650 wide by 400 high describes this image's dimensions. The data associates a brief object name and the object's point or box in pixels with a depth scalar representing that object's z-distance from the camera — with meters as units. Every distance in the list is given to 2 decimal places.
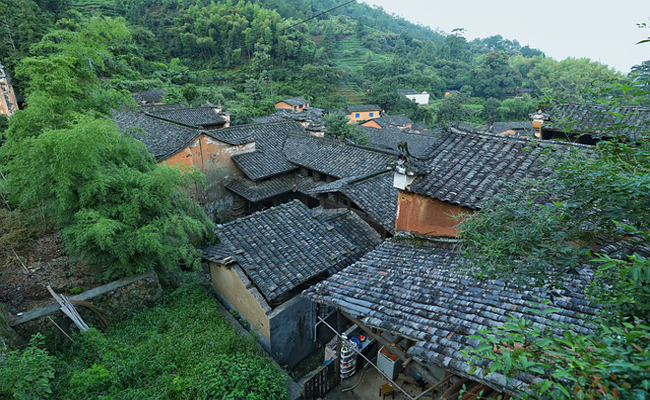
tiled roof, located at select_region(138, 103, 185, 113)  25.21
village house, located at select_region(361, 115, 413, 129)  53.10
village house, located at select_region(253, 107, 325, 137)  21.95
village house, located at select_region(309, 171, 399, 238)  11.43
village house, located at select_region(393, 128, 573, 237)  7.60
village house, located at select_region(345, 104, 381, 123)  61.12
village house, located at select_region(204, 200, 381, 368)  8.16
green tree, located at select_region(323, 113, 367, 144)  28.44
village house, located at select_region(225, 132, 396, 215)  16.75
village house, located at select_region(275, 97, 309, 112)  54.91
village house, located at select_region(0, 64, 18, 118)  26.38
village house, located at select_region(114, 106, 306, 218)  16.52
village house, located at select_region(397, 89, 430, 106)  74.75
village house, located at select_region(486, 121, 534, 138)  49.25
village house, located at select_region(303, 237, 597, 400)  4.51
